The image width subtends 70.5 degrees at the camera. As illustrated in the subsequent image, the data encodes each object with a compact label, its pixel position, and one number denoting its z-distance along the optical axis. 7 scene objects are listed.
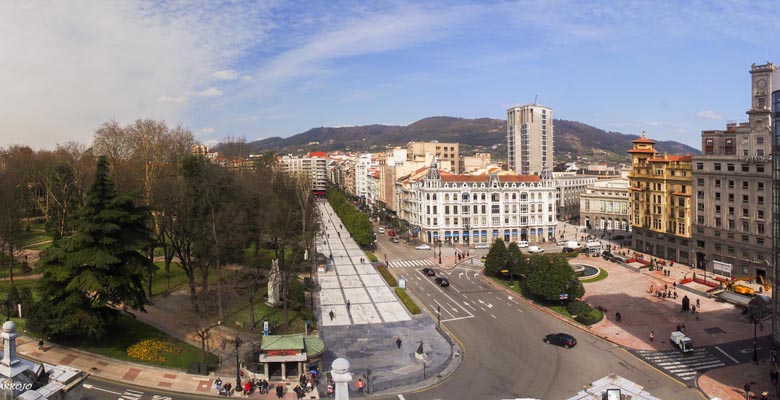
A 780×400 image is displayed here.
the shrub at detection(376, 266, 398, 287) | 55.66
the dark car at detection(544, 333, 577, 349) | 36.63
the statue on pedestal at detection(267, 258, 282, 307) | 45.00
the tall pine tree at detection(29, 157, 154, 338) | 30.78
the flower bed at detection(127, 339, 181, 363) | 31.95
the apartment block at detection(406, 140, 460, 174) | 126.50
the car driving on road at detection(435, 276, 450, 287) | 54.42
